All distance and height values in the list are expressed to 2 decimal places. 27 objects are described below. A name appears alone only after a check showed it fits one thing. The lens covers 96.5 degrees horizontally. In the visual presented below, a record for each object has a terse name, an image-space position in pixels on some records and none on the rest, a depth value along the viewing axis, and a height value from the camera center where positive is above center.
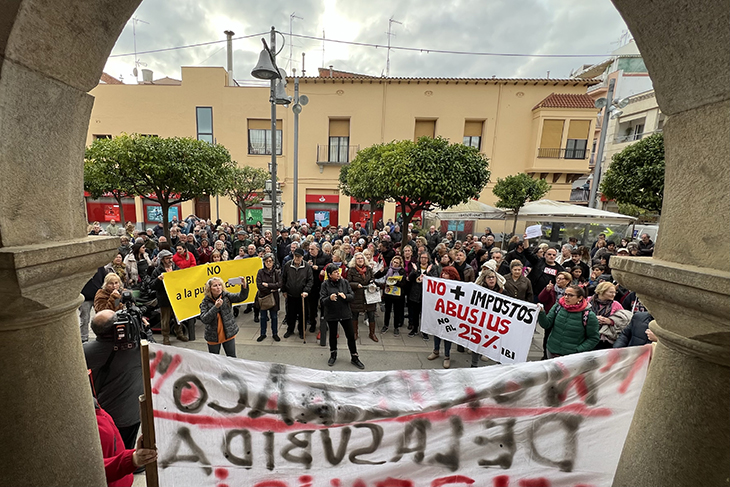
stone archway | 1.24 -0.22
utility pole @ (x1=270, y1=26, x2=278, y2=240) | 8.48 +0.60
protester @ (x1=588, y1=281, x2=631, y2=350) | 3.98 -1.37
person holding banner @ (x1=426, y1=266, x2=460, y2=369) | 5.33 -2.49
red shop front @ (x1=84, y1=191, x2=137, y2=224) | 24.34 -2.10
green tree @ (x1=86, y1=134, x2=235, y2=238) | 8.91 +0.48
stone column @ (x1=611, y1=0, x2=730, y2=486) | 1.21 -0.20
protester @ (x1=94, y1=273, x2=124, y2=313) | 4.11 -1.45
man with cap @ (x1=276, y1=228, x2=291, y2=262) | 9.38 -1.64
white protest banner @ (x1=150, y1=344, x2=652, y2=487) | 2.09 -1.51
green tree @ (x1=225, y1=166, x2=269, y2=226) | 19.69 +0.20
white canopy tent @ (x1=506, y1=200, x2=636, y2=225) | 12.48 -0.47
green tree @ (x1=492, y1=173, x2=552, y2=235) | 16.36 +0.49
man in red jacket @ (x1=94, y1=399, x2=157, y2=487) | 1.87 -1.65
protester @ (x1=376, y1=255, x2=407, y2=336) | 6.16 -1.81
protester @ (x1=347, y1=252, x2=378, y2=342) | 5.85 -1.65
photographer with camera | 2.69 -1.57
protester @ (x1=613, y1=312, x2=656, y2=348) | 3.50 -1.40
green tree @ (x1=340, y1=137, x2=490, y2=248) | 8.89 +0.63
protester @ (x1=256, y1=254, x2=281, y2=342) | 5.94 -1.79
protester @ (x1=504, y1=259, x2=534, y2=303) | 5.12 -1.33
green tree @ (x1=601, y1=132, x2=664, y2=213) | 11.73 +1.18
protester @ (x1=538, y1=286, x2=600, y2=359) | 3.80 -1.44
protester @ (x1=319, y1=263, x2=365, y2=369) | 5.14 -1.80
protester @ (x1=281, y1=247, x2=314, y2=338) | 5.98 -1.72
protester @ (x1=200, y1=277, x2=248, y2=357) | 4.19 -1.66
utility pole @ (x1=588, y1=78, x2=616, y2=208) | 13.22 +2.68
